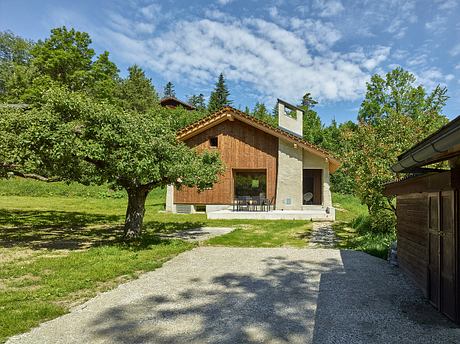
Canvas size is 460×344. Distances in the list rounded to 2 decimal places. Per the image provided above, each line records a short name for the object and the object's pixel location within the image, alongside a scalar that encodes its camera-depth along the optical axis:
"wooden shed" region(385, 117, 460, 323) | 3.54
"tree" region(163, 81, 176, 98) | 102.25
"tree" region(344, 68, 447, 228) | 10.28
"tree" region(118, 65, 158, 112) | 48.94
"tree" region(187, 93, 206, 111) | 86.94
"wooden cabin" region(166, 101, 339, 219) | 19.19
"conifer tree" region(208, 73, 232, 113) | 66.78
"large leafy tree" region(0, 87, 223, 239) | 8.12
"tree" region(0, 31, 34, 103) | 34.53
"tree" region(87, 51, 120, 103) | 34.50
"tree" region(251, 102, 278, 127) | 54.44
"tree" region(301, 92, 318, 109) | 69.94
